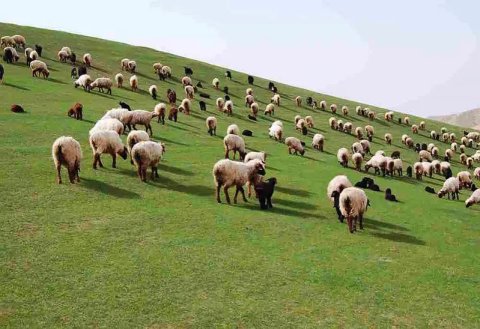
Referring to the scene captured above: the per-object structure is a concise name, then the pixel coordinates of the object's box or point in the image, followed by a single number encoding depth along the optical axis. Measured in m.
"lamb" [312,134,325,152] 37.97
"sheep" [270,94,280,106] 56.66
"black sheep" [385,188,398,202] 25.09
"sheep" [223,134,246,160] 27.86
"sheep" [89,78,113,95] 42.25
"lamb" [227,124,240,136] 33.61
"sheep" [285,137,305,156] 33.59
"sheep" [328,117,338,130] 49.75
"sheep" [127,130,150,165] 23.23
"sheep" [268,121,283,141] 37.66
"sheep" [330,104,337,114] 59.34
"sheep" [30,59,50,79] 43.22
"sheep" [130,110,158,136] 29.25
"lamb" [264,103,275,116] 49.72
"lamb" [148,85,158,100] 44.53
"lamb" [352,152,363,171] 33.03
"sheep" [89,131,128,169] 21.19
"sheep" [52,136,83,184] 18.17
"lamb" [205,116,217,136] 34.50
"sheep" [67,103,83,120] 31.36
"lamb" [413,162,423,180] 35.62
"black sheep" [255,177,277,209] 19.59
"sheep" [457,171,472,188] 35.84
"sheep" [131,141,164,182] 20.31
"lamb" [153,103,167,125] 34.07
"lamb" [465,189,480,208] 27.81
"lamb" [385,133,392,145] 49.69
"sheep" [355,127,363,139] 47.50
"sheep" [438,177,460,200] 30.19
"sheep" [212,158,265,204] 19.47
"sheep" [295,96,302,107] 58.84
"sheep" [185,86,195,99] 48.60
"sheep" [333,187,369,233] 18.05
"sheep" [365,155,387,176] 33.47
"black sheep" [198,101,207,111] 43.69
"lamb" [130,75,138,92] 46.10
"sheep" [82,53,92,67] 52.56
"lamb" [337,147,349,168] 33.00
